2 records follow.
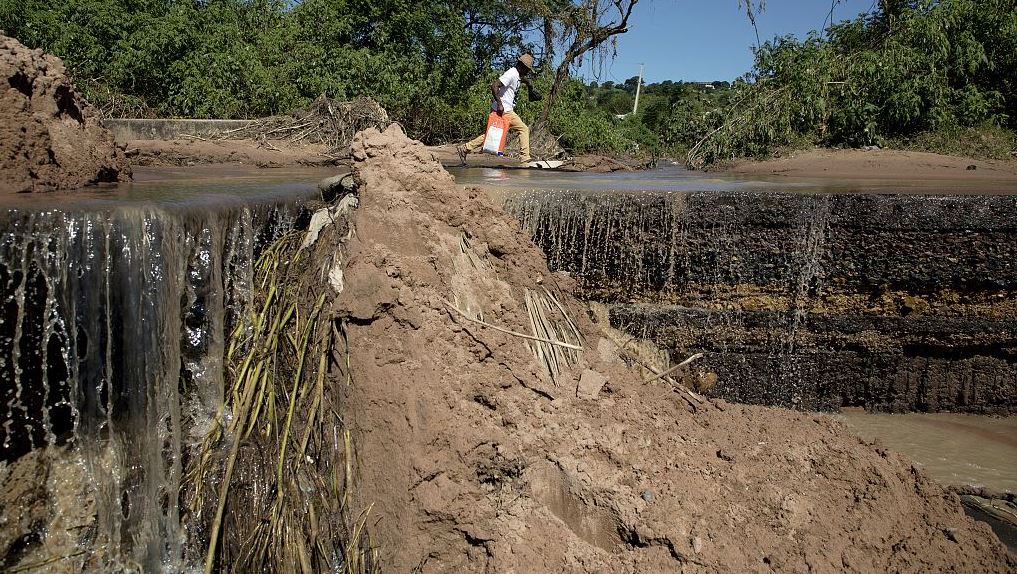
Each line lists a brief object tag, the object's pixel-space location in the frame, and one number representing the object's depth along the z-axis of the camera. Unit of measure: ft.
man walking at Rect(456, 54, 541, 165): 28.51
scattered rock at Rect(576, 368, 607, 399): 9.56
